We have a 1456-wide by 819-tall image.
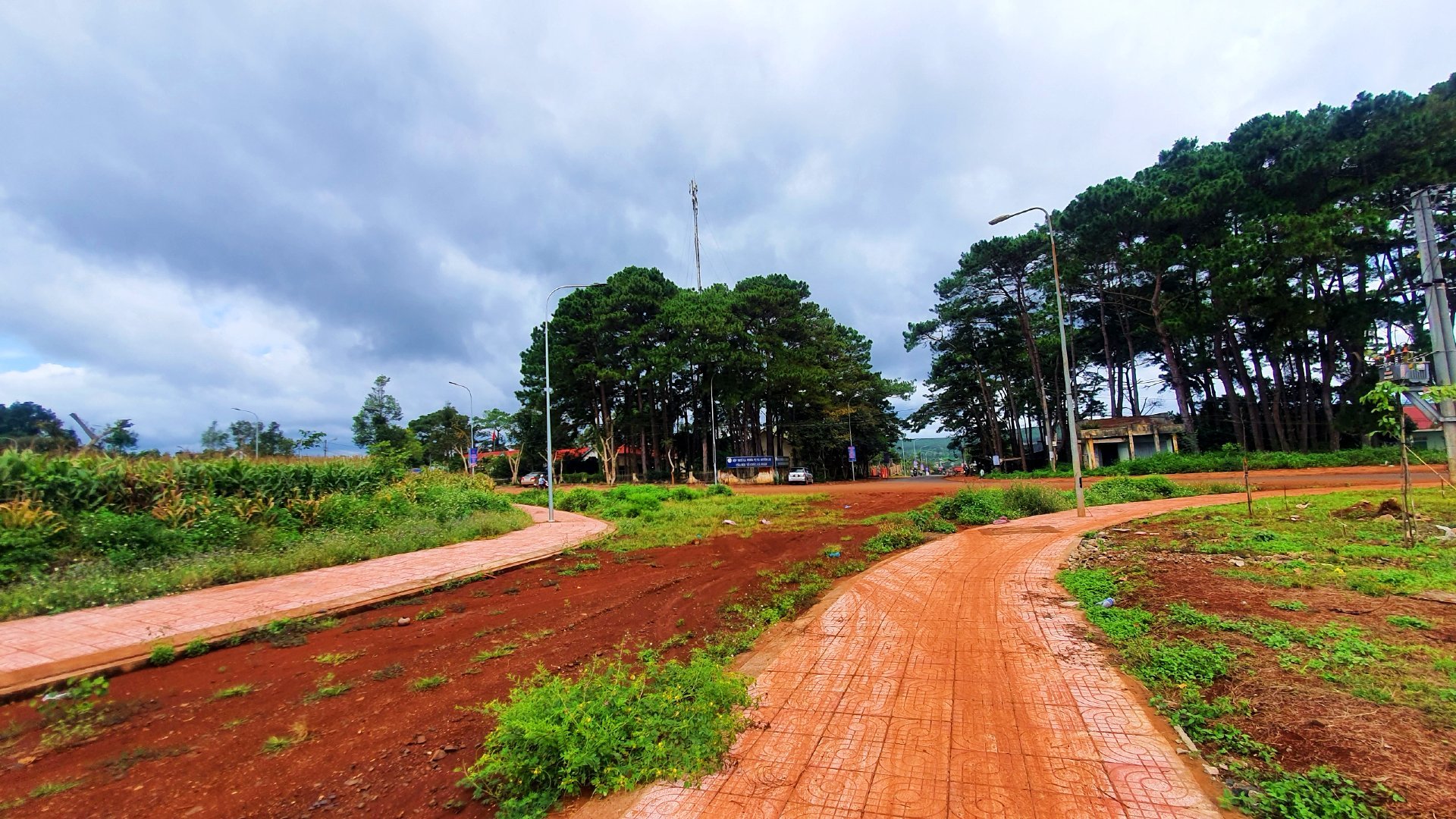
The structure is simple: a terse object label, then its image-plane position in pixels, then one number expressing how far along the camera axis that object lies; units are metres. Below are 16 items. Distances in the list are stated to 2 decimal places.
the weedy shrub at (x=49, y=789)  2.90
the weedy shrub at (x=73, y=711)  3.59
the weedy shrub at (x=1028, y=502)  15.26
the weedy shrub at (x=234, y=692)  4.19
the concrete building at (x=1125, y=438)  34.69
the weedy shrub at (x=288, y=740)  3.34
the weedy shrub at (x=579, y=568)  8.85
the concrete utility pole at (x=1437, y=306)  16.45
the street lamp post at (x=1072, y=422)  13.84
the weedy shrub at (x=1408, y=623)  4.15
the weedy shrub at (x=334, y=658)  4.86
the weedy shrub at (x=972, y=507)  14.05
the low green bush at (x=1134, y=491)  17.90
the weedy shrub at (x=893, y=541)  10.00
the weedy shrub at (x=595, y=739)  2.78
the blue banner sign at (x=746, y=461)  43.38
